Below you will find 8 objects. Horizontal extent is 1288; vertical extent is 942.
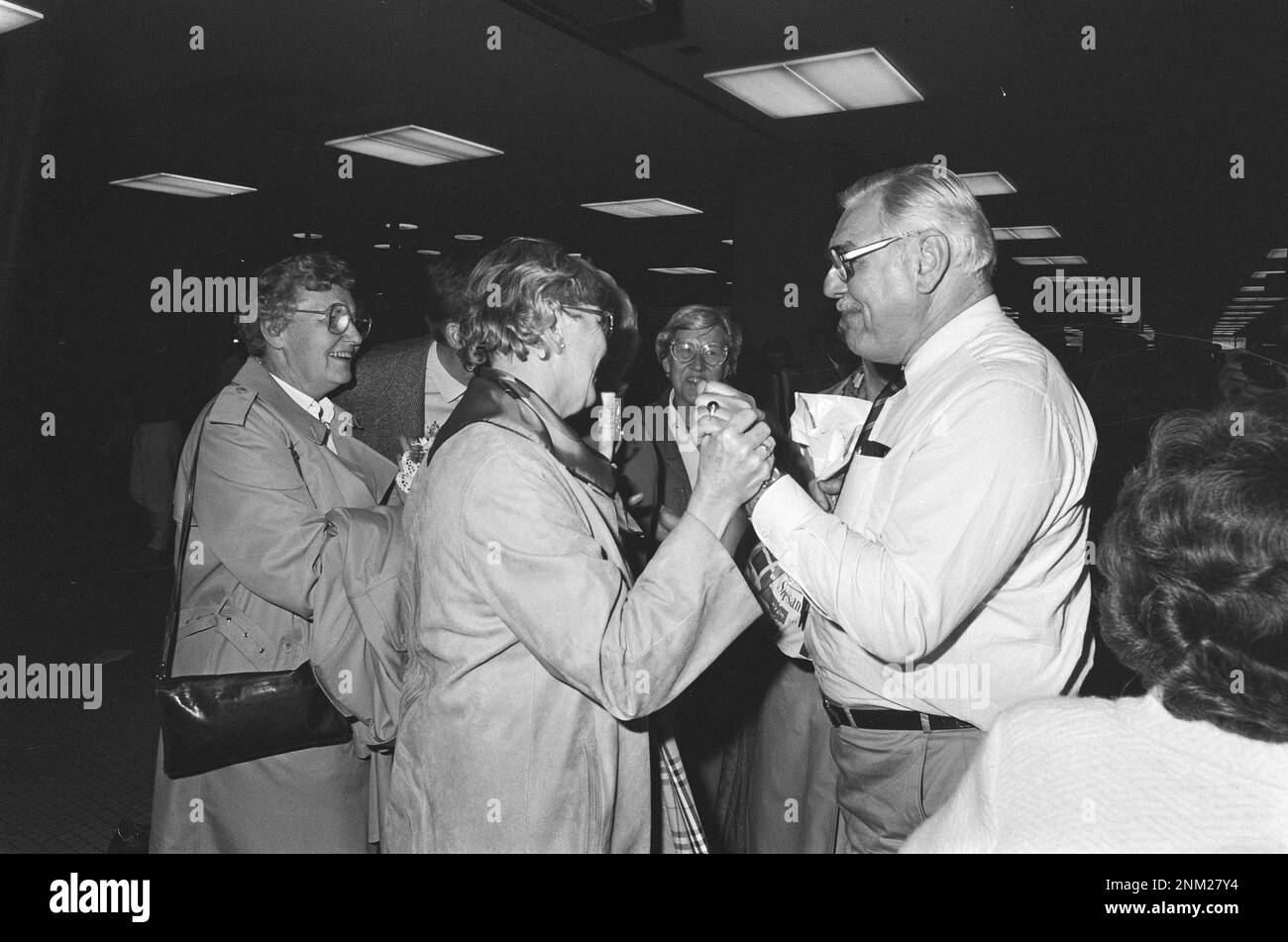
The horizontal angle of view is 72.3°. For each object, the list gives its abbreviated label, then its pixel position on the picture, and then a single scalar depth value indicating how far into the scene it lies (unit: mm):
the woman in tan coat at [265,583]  1881
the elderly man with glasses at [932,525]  1290
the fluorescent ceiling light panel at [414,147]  6973
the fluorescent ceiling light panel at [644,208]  9898
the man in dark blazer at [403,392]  2713
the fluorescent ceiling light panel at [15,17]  3904
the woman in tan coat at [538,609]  1245
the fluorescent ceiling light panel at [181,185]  8406
